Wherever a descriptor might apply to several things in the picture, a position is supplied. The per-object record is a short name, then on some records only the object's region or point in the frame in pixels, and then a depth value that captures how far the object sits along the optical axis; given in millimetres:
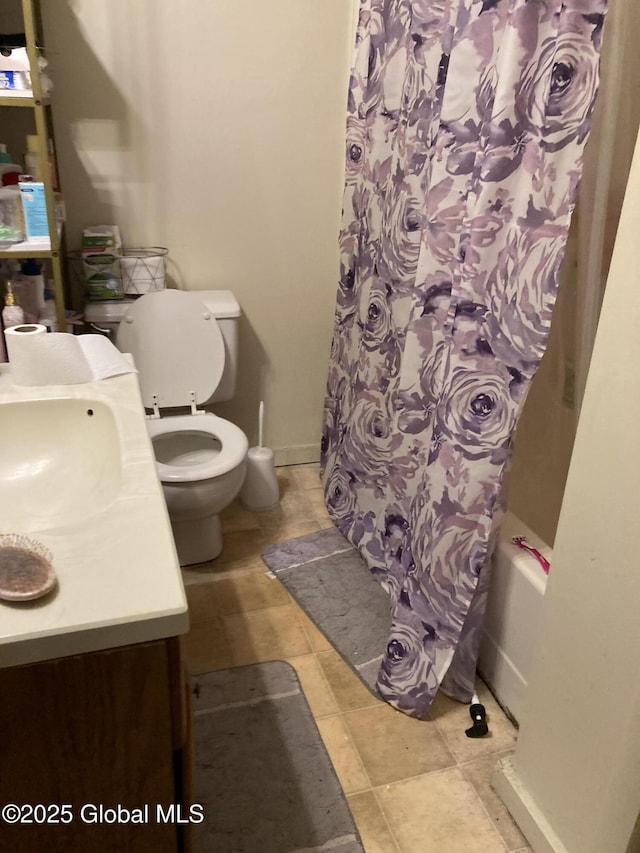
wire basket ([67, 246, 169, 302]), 2129
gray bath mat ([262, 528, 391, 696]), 1875
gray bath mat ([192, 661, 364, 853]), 1403
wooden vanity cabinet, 762
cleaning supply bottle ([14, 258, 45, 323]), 1704
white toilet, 2121
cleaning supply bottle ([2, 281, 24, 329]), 1566
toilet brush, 2416
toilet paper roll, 1302
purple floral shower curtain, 1220
